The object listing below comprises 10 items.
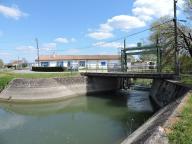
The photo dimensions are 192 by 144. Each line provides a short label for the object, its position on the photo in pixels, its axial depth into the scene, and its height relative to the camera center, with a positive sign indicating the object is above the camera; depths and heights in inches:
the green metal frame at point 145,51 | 670.0 +74.4
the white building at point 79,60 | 1444.5 +77.5
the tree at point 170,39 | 682.6 +128.1
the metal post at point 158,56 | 669.4 +44.7
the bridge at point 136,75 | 575.0 -38.6
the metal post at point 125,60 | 792.2 +36.3
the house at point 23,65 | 1686.6 +40.2
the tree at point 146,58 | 1594.9 +92.7
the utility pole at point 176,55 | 511.7 +38.2
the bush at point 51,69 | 925.1 -7.5
